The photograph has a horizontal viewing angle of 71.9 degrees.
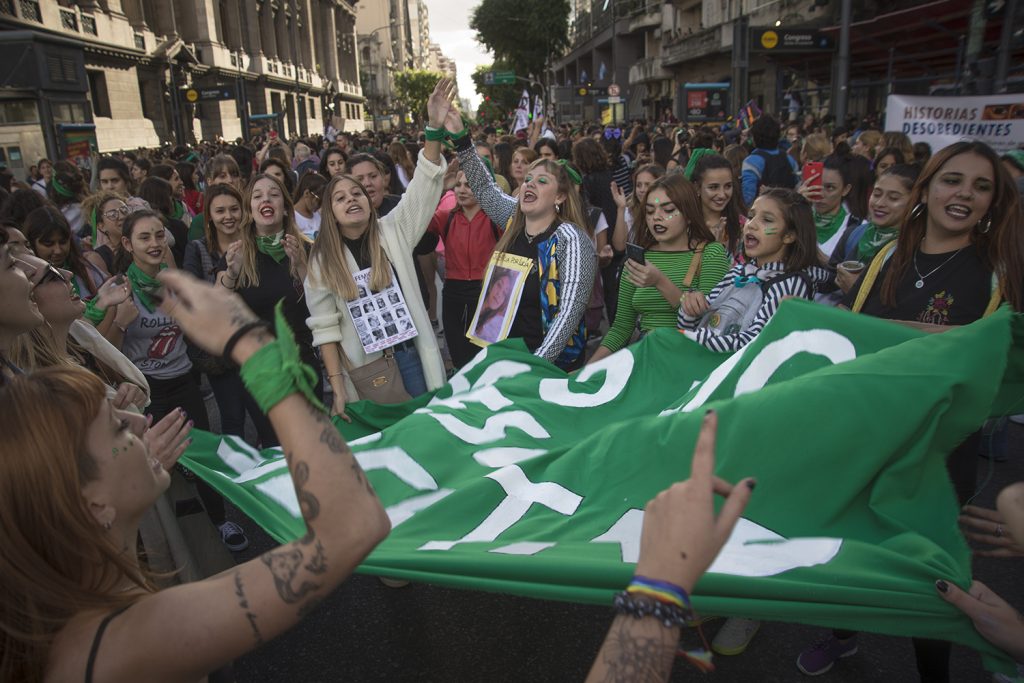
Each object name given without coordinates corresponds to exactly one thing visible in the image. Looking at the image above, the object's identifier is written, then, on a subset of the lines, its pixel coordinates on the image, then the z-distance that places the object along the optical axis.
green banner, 1.78
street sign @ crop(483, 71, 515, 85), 38.78
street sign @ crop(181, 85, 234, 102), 23.59
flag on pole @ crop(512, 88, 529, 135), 14.96
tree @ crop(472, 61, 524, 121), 64.12
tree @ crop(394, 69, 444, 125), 110.69
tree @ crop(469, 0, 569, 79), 54.41
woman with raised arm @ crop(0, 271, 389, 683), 1.23
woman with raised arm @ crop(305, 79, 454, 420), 3.86
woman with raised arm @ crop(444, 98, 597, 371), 3.80
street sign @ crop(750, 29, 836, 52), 15.80
